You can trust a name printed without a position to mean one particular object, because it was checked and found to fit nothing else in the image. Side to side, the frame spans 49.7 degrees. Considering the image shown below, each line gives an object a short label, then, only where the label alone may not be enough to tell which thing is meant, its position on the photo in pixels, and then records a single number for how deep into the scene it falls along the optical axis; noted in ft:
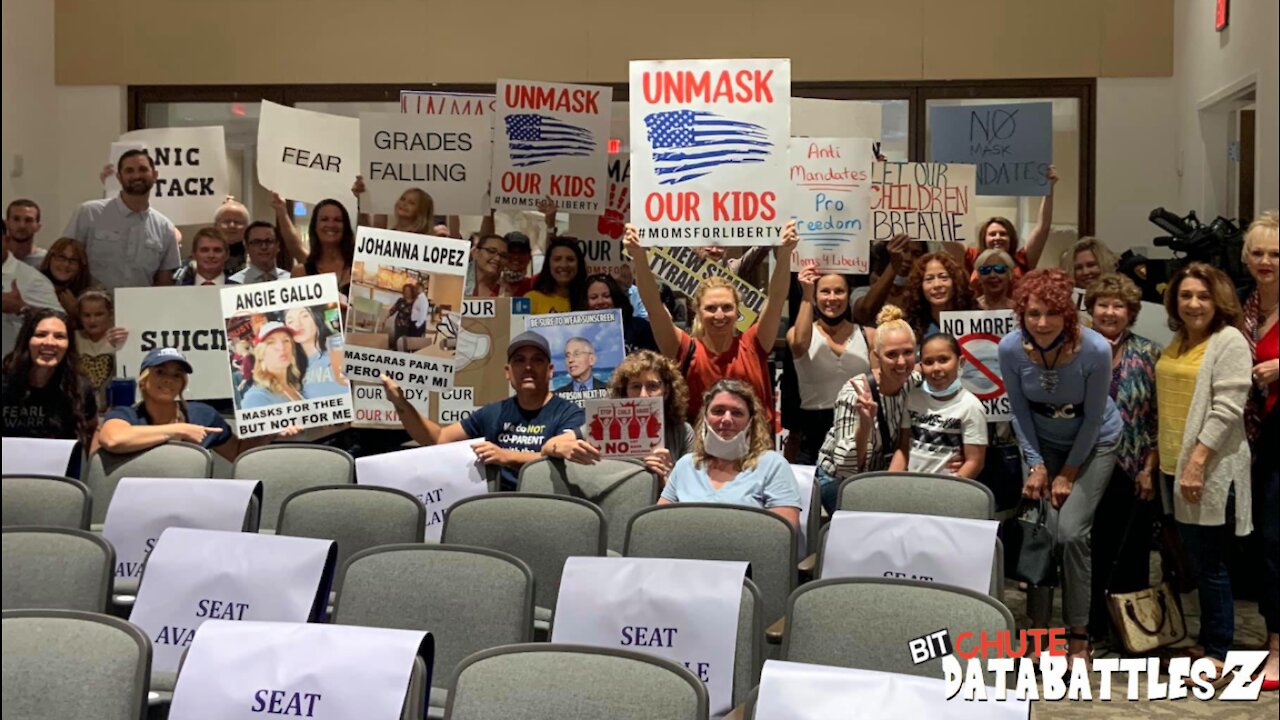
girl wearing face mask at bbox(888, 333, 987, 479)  17.49
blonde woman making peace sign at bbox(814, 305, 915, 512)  17.56
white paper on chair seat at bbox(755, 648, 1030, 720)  8.16
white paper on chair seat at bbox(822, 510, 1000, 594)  12.68
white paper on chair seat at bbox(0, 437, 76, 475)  16.65
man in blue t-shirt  17.35
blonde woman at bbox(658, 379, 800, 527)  15.20
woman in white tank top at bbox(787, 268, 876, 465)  19.75
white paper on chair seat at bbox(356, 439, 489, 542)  16.46
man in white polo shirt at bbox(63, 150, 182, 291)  24.82
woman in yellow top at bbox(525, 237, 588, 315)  22.59
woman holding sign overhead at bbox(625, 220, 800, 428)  17.60
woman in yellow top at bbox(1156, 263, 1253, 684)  16.94
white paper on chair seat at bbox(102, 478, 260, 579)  14.26
